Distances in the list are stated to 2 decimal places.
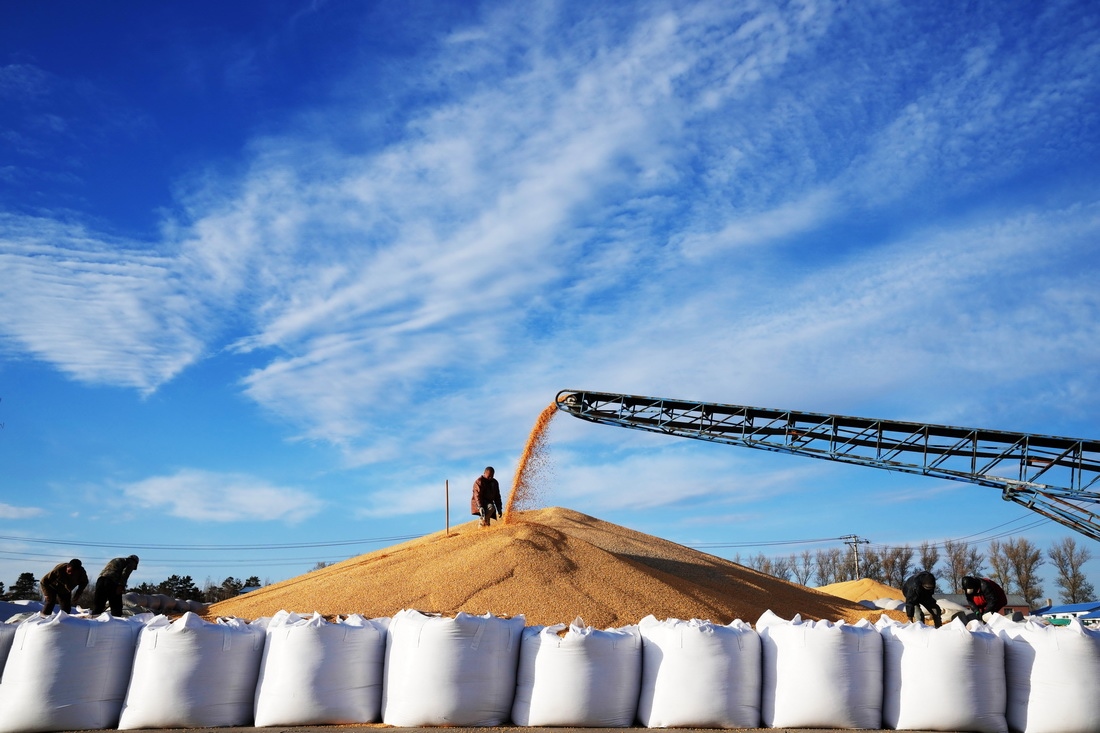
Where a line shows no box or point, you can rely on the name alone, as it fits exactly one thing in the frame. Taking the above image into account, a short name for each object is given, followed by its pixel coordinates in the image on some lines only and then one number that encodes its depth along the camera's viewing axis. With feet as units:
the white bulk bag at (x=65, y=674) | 17.92
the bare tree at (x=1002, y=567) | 164.25
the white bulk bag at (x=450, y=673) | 18.60
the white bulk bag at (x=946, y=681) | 19.39
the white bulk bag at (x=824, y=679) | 19.24
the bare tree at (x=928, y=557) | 171.61
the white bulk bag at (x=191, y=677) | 18.28
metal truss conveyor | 49.16
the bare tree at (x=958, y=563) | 165.17
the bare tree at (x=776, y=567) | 177.67
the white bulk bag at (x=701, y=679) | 19.17
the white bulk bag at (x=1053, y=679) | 19.39
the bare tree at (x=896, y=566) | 166.81
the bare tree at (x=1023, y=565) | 164.45
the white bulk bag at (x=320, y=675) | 18.67
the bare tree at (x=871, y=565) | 167.73
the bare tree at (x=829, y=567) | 188.04
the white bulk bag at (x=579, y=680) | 18.98
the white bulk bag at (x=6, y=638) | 18.72
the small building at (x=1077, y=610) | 56.74
